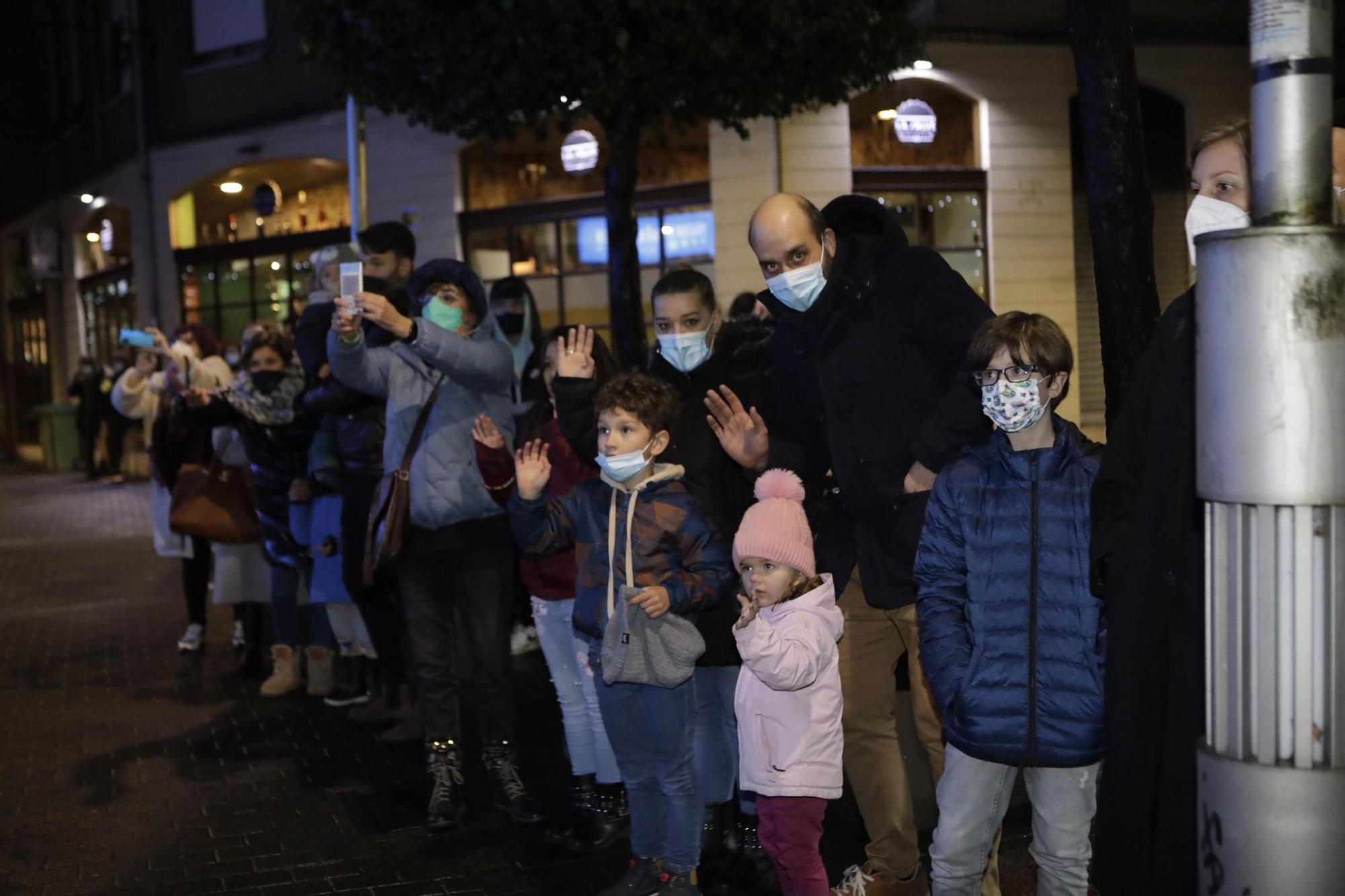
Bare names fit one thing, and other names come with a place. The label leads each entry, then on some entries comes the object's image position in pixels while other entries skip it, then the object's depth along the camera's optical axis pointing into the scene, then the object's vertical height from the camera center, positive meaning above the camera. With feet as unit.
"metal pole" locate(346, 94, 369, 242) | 40.34 +5.08
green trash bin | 90.43 -4.62
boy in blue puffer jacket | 11.68 -2.36
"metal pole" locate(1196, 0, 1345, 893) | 7.75 -0.92
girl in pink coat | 13.99 -3.54
